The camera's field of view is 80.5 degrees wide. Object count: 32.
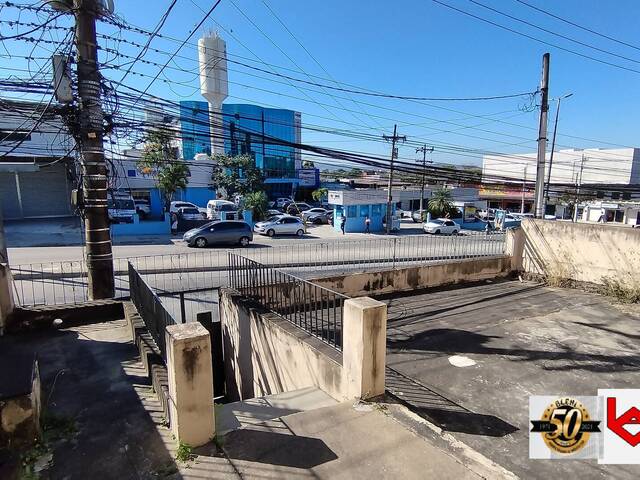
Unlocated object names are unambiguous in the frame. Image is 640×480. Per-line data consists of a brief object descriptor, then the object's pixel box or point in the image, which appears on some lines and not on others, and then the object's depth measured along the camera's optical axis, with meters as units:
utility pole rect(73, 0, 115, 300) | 7.27
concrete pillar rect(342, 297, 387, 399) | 4.43
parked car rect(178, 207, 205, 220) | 29.66
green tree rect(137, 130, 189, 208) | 30.23
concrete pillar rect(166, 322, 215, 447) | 3.64
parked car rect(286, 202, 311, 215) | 41.42
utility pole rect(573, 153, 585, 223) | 54.07
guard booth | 34.97
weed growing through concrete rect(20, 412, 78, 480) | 3.65
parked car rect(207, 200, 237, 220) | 32.75
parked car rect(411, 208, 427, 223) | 45.02
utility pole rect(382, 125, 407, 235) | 32.83
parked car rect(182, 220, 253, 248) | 21.69
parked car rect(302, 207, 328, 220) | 39.78
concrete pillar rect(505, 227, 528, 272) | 11.92
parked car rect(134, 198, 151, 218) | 32.38
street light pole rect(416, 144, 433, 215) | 50.53
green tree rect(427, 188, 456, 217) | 43.08
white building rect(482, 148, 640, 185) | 54.48
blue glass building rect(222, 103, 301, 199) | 58.81
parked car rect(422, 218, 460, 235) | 35.09
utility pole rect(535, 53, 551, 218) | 12.19
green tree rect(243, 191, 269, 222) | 32.97
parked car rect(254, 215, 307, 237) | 28.28
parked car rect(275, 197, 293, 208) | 46.91
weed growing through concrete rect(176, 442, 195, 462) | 3.63
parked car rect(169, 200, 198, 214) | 32.56
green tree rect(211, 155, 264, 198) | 39.72
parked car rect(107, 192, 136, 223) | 26.00
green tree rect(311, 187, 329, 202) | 53.94
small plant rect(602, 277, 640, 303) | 9.29
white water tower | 48.97
